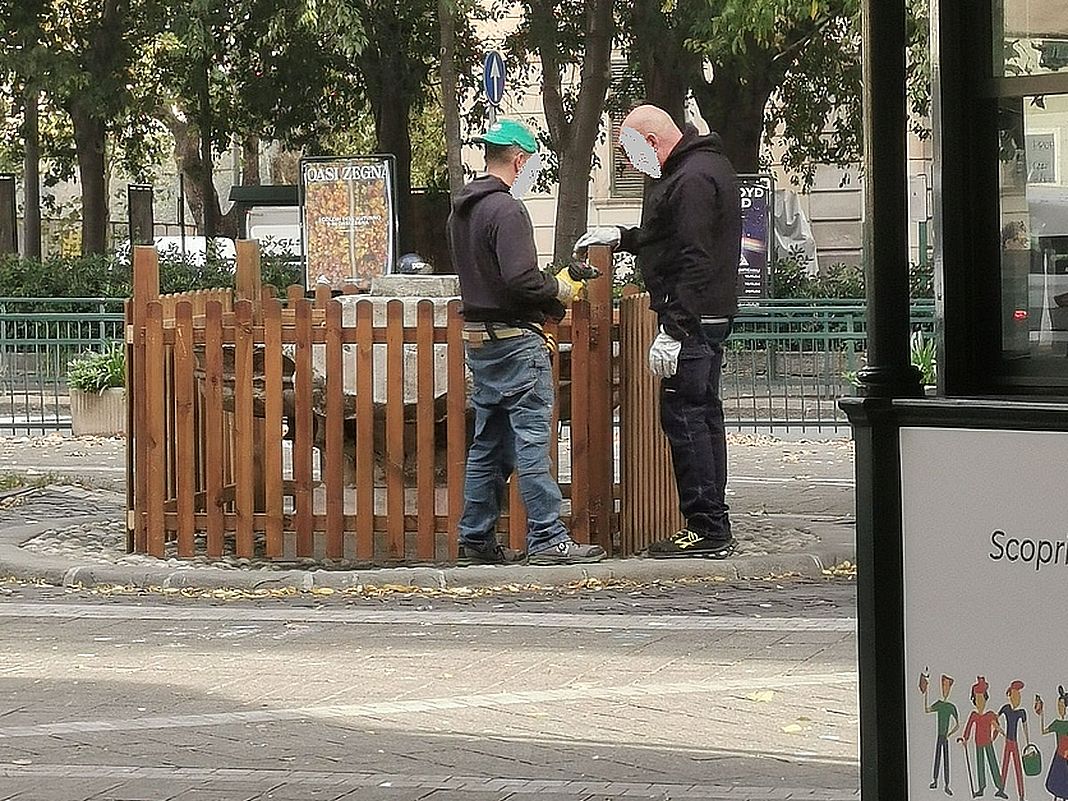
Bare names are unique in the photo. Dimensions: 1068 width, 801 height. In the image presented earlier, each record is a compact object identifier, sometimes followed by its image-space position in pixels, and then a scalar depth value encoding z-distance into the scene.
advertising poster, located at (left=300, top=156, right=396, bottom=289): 23.17
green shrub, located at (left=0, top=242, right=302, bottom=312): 28.20
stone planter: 18.39
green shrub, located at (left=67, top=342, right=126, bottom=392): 18.47
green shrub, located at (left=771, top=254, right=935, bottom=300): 25.56
